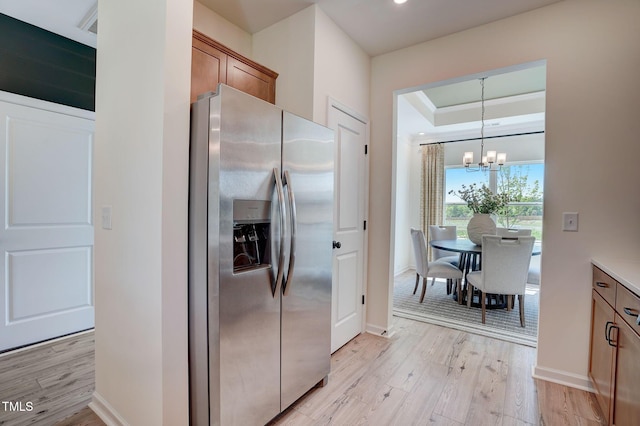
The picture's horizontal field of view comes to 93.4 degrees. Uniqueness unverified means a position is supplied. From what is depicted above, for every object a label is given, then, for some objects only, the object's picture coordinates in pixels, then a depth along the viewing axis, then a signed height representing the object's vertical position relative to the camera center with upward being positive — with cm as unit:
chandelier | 441 +78
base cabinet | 132 -71
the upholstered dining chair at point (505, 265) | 319 -58
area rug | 310 -123
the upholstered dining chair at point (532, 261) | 436 -82
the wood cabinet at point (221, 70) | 191 +97
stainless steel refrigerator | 141 -27
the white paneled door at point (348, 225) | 262 -15
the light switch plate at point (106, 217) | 171 -6
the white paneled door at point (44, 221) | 254 -14
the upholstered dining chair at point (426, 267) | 390 -74
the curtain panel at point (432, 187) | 603 +48
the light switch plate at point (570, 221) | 218 -6
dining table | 370 -48
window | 533 +38
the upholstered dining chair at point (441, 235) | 491 -39
